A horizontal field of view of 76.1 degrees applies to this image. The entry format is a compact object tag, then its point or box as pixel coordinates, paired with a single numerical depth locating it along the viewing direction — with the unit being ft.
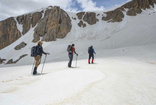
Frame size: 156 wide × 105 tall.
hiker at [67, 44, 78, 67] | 24.37
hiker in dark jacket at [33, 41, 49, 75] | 18.88
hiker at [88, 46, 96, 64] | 29.81
